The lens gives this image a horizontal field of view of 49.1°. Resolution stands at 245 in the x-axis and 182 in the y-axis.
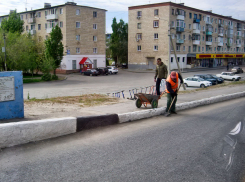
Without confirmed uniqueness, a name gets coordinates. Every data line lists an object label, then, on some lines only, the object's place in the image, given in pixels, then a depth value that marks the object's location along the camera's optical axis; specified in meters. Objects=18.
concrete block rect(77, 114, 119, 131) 6.73
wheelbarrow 9.97
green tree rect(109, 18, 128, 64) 74.31
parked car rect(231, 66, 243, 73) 57.54
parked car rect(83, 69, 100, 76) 51.29
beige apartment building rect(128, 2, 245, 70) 60.44
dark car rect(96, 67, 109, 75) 52.80
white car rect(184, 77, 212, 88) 32.66
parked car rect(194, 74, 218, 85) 35.65
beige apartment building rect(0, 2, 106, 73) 54.62
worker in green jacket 12.35
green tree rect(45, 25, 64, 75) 44.88
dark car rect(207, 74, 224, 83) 37.11
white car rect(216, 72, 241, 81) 41.75
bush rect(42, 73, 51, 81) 43.46
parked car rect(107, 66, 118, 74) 56.12
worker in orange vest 9.33
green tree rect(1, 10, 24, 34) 54.41
